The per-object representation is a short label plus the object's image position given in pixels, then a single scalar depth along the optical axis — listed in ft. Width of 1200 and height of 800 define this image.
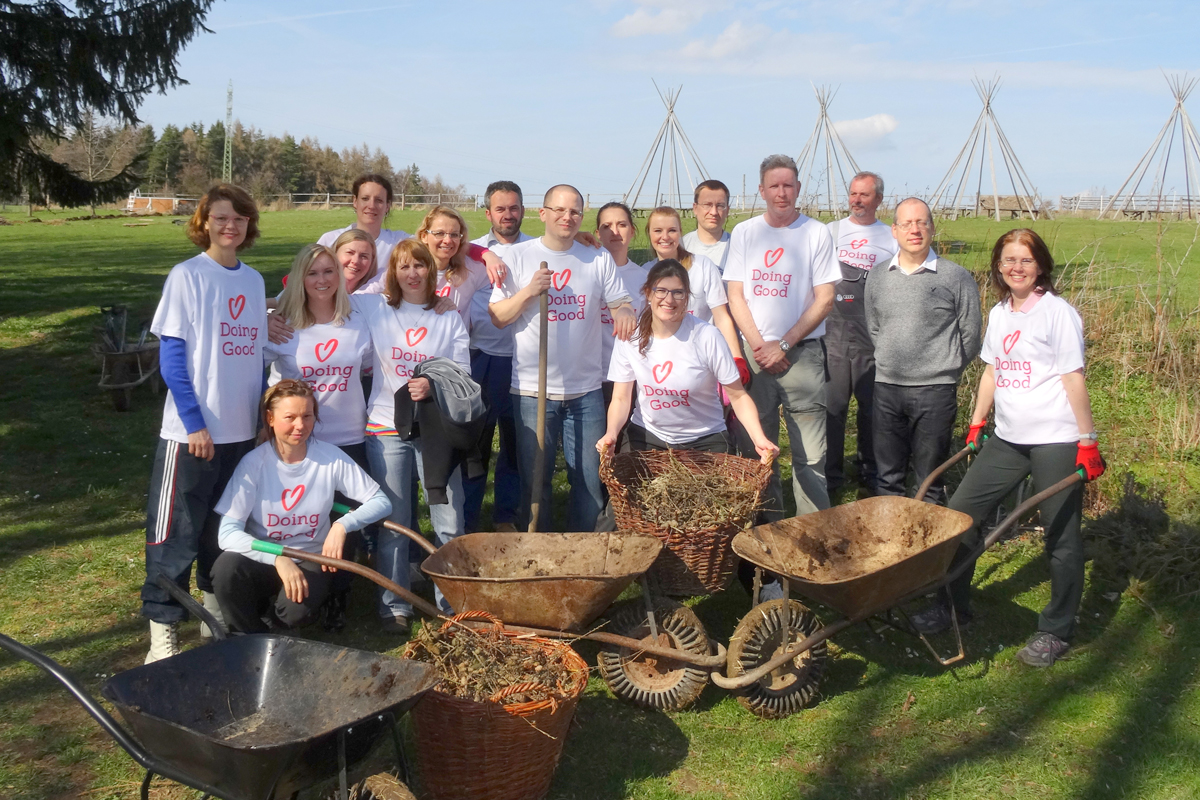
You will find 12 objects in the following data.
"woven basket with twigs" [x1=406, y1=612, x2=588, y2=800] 9.20
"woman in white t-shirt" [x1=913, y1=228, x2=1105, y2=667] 12.37
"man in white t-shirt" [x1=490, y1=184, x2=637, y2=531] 14.37
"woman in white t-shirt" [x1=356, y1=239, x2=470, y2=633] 13.17
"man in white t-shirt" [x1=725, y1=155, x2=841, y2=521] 14.93
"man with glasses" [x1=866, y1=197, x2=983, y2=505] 15.55
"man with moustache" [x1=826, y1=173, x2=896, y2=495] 19.45
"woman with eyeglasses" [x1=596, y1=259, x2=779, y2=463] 13.33
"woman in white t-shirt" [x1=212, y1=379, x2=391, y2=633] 11.64
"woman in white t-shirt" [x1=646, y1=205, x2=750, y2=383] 15.44
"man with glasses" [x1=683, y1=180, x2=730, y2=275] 17.01
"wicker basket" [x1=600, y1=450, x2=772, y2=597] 12.00
